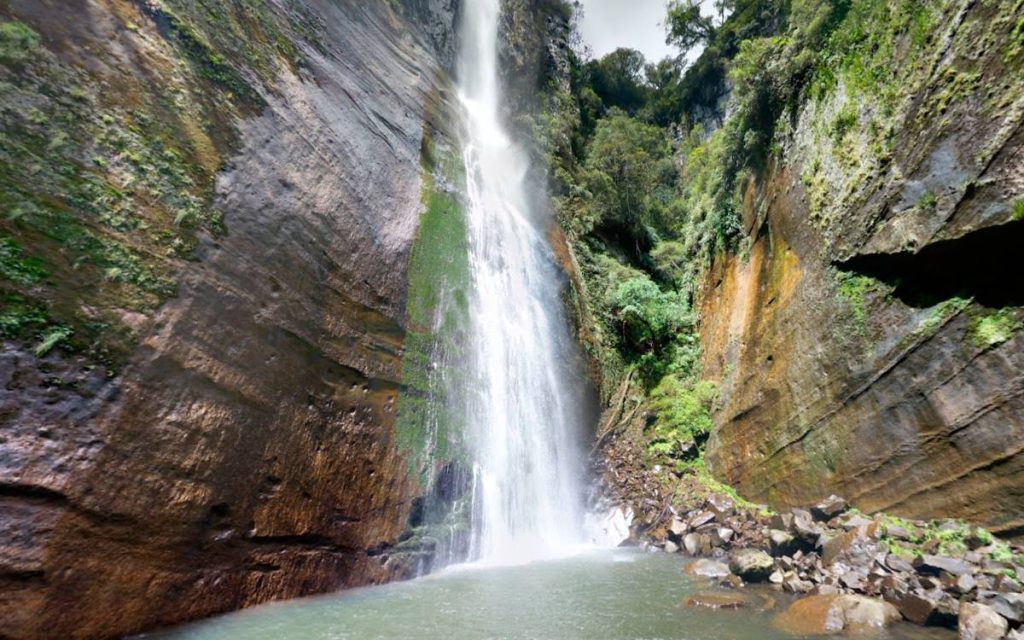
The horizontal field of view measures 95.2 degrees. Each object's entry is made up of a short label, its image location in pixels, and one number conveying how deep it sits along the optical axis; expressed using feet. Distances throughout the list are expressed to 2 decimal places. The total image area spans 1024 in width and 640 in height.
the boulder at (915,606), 15.16
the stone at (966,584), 15.74
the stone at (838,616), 15.07
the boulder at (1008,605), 13.74
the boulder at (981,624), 13.39
